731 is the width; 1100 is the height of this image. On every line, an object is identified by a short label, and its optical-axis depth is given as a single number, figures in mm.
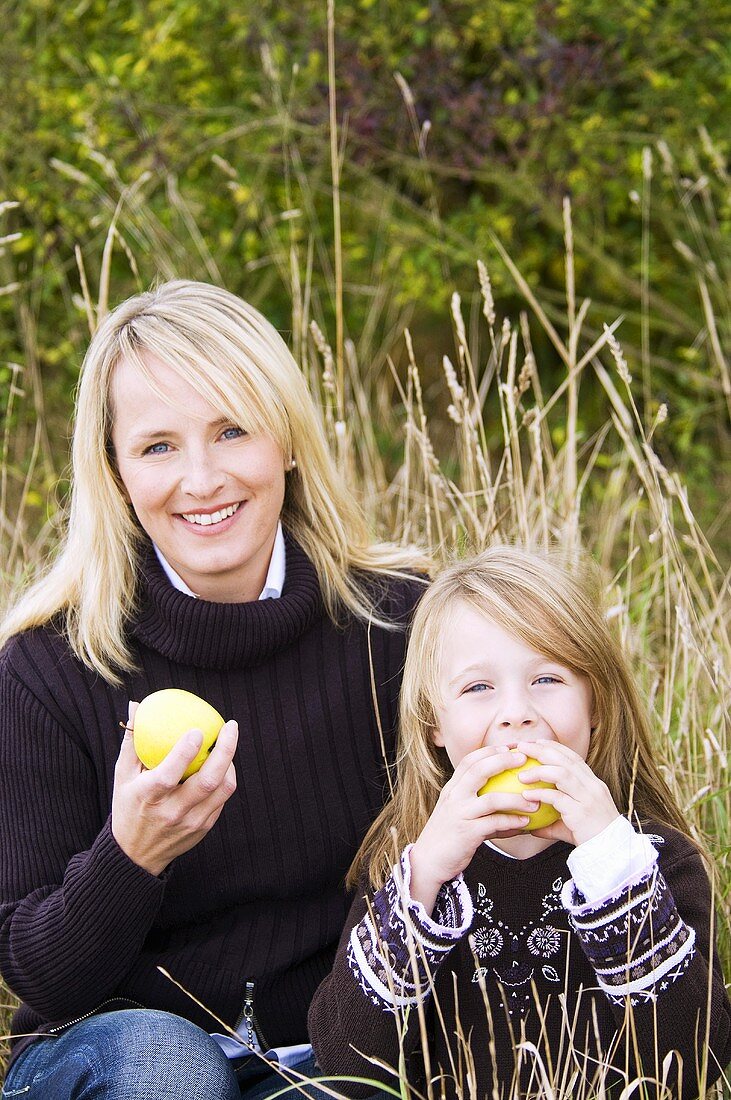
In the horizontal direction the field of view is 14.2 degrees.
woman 2429
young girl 2247
